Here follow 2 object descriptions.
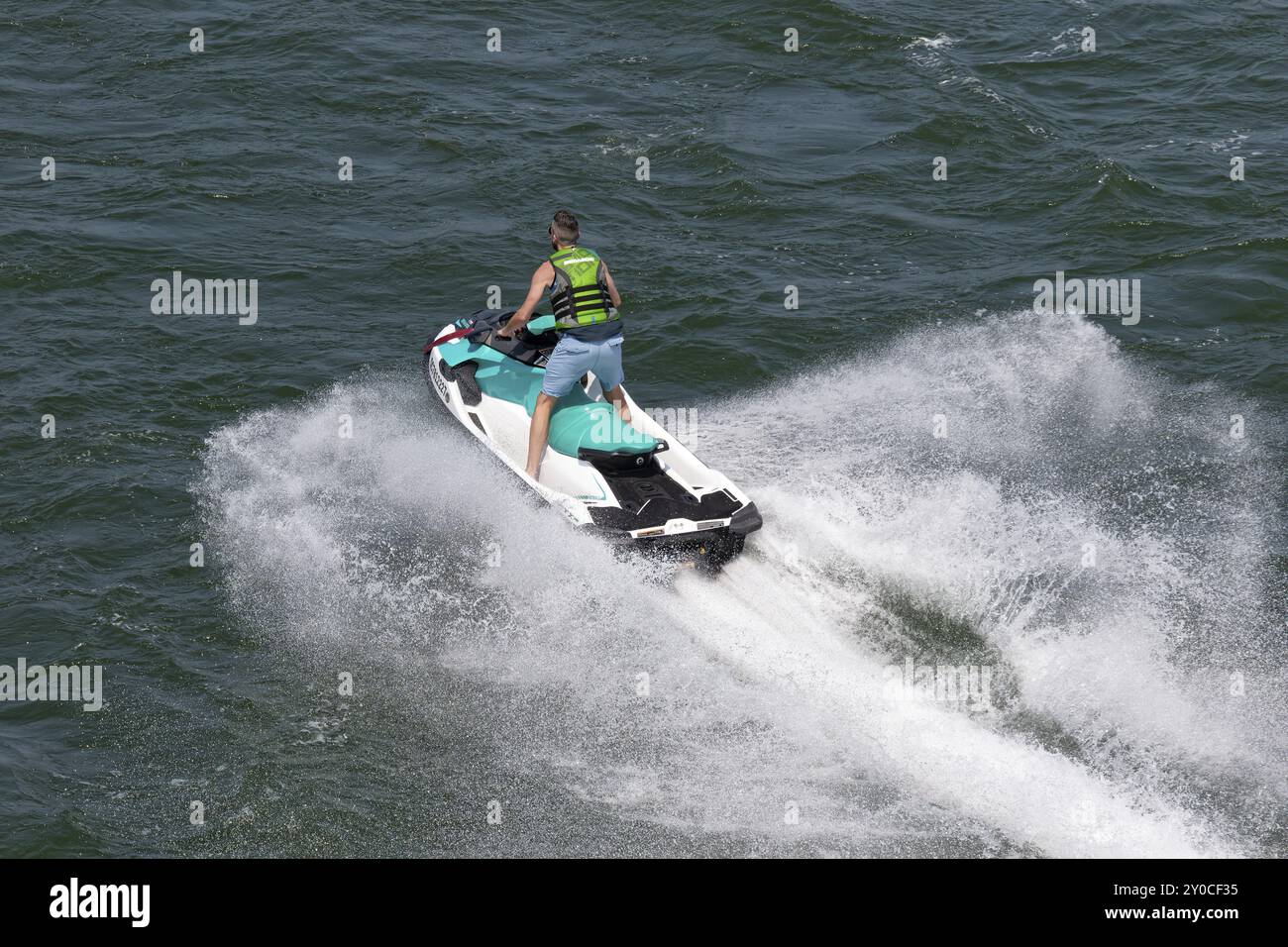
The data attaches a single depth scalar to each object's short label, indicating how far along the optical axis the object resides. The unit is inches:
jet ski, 511.8
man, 530.3
